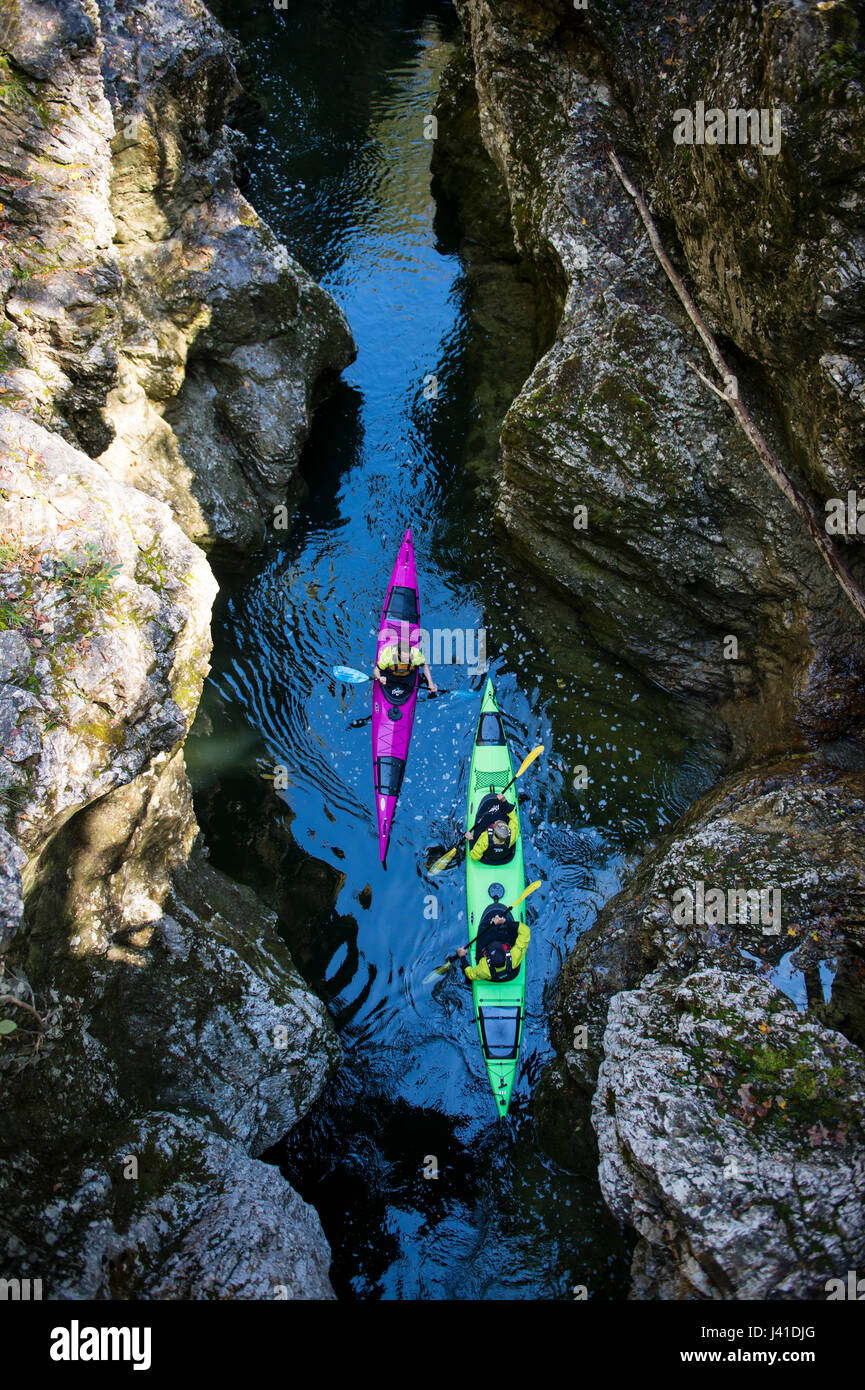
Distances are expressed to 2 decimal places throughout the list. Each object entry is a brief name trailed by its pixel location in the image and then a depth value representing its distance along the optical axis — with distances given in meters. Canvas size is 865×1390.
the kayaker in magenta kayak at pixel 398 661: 8.71
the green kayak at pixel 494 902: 7.12
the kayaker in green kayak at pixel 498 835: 7.59
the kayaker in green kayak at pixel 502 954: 7.14
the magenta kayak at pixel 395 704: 8.40
